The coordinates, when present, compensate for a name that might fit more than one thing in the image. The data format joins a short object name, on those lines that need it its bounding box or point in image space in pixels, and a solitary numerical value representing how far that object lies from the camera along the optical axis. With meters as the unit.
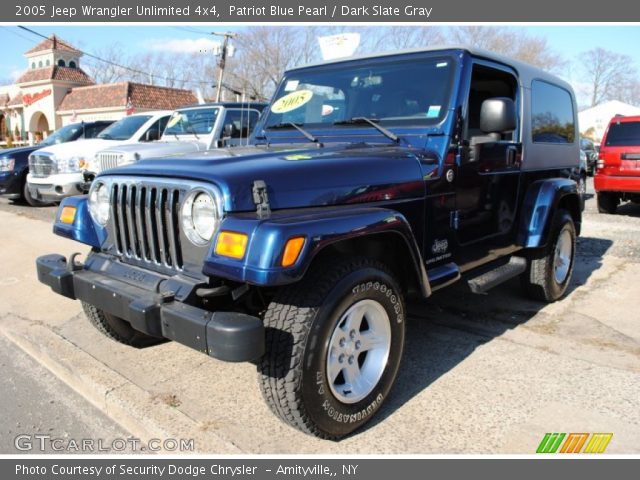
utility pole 23.30
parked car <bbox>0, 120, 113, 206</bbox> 11.20
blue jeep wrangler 2.37
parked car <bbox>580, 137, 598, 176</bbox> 20.05
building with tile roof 30.12
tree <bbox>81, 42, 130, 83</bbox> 54.16
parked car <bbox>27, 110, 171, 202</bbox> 9.54
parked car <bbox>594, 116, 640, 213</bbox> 9.73
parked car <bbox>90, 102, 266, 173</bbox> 8.20
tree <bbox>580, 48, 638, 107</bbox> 64.17
